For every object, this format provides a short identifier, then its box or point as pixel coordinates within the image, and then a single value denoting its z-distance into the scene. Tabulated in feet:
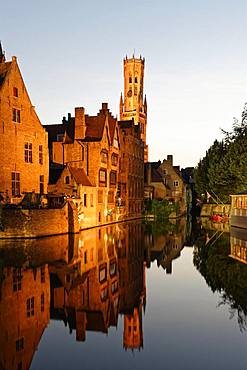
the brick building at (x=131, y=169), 235.20
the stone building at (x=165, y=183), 302.45
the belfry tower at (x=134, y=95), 521.24
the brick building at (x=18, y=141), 141.69
